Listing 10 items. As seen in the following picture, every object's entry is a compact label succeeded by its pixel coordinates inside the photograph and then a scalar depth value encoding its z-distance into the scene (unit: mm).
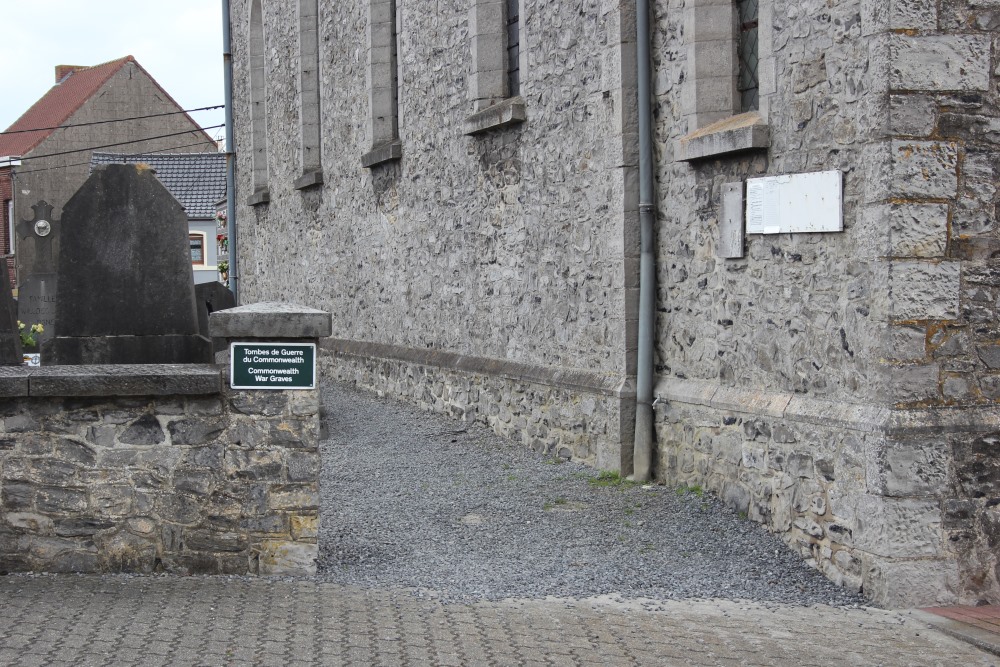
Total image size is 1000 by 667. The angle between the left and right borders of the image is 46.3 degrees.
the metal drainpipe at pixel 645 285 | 9234
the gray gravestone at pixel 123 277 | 8508
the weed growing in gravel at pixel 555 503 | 8870
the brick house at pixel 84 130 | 46500
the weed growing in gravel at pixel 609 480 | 9327
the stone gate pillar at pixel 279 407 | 6449
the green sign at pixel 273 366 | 6441
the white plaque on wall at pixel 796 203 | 6988
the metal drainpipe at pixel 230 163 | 24828
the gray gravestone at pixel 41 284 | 16391
